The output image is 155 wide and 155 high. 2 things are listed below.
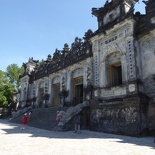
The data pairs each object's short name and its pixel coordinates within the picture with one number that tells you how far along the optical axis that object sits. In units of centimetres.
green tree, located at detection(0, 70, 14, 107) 2959
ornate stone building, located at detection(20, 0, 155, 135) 1153
